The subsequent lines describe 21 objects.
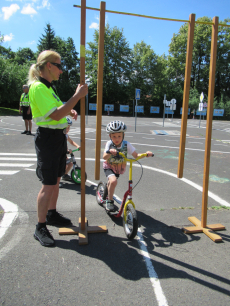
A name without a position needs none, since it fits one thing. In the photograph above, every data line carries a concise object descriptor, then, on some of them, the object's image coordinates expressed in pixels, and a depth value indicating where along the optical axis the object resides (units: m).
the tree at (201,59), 50.47
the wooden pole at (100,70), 2.97
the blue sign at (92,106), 44.35
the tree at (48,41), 54.03
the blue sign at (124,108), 45.84
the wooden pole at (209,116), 3.29
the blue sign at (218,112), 43.56
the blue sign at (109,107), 44.62
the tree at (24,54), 78.90
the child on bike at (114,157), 3.49
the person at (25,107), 11.52
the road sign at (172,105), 24.77
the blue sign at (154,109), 46.78
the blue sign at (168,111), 44.41
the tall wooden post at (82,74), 2.87
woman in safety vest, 2.67
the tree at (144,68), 50.75
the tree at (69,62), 55.32
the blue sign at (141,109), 45.61
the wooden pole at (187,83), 3.23
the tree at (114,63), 47.22
